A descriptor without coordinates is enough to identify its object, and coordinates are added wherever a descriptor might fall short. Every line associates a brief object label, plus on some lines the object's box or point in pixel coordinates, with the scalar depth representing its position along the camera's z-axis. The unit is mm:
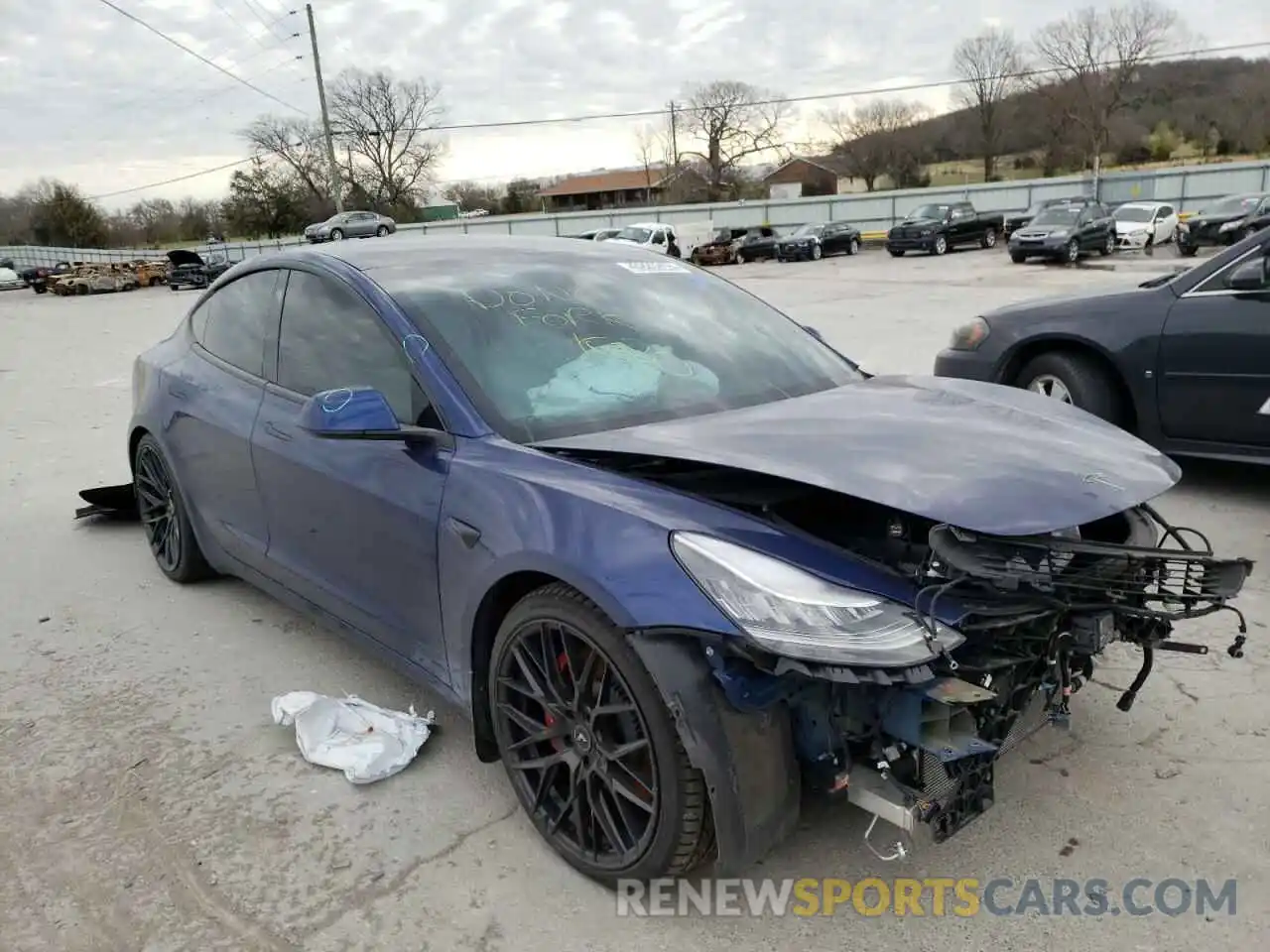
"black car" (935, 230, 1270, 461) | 4887
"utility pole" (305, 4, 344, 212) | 45438
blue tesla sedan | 2053
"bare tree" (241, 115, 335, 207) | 65625
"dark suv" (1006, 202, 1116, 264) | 26375
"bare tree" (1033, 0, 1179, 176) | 70250
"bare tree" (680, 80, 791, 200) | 73562
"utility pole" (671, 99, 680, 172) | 76250
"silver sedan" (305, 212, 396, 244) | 39312
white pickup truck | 32959
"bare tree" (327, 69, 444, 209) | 68875
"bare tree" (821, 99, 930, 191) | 74562
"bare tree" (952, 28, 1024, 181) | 73750
